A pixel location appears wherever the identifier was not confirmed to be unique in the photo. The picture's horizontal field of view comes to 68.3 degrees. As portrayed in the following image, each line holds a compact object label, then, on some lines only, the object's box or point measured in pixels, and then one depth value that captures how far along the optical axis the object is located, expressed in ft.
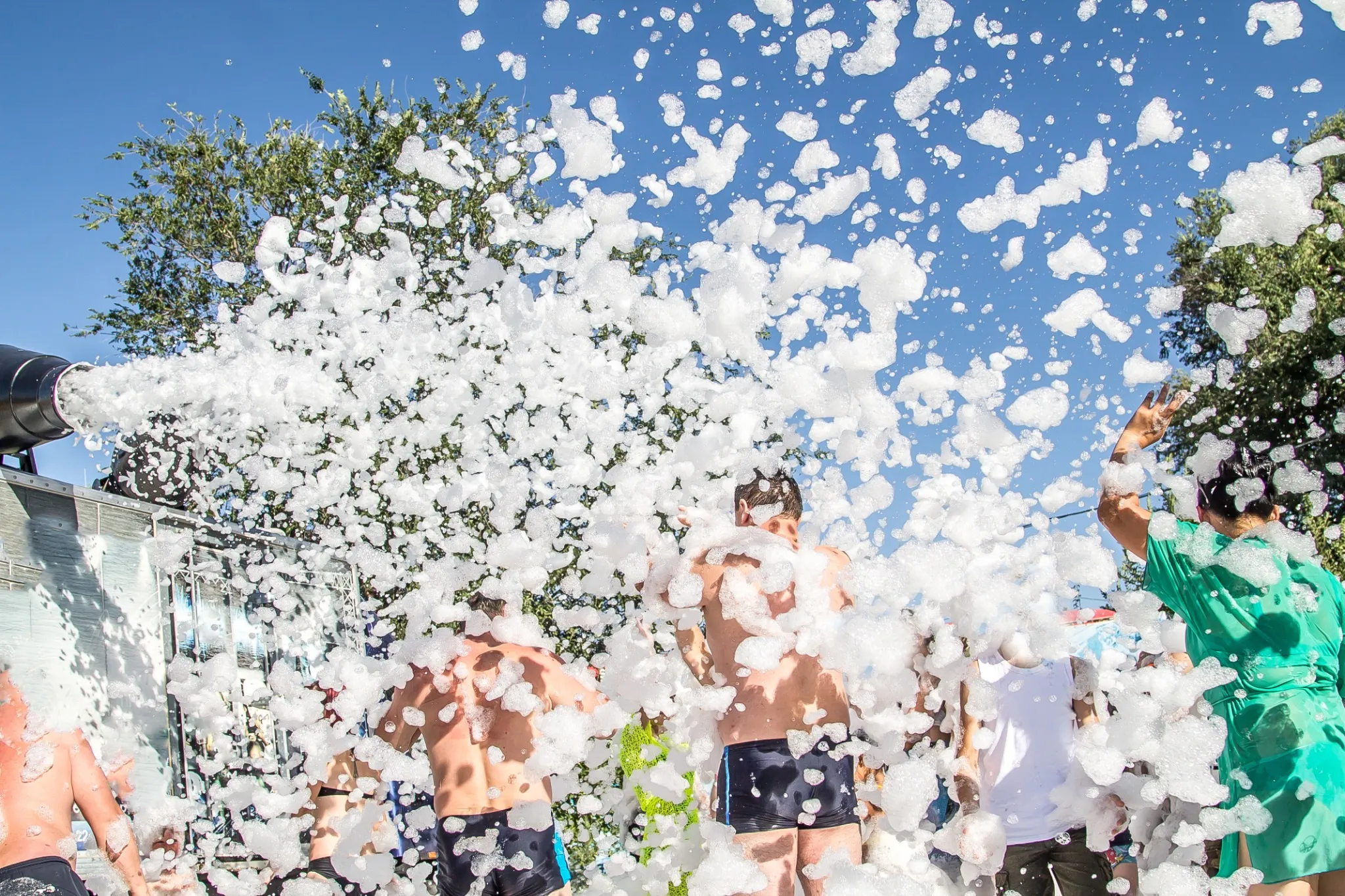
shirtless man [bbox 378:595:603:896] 11.50
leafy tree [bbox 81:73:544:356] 36.06
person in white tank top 11.23
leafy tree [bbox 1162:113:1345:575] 33.42
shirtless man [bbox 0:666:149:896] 9.59
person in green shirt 8.09
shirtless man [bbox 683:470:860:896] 10.07
